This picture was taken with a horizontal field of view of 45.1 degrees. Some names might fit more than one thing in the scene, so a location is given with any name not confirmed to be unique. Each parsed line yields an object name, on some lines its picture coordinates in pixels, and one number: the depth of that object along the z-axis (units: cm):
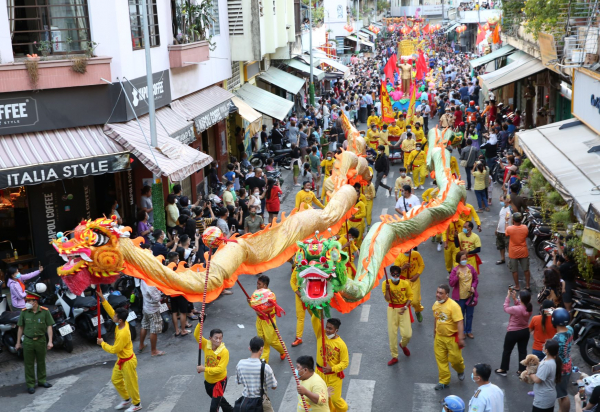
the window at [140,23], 1534
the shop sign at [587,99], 1473
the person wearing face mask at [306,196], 1499
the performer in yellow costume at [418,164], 2028
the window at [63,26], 1371
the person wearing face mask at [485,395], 726
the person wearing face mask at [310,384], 734
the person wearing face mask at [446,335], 941
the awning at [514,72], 2473
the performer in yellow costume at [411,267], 1141
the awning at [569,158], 1163
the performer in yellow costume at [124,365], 904
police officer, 993
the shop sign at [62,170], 1176
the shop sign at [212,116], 1853
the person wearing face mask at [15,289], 1094
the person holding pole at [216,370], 850
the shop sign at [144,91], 1462
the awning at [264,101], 2525
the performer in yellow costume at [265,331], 1024
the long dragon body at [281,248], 799
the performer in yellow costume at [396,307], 1038
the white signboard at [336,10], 6638
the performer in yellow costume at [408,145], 2168
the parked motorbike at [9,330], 1086
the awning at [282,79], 3072
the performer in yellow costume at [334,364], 848
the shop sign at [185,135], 1642
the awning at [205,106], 1844
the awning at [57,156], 1195
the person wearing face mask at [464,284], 1091
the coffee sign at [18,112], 1230
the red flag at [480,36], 4490
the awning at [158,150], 1375
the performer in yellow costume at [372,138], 2380
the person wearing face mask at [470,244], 1251
